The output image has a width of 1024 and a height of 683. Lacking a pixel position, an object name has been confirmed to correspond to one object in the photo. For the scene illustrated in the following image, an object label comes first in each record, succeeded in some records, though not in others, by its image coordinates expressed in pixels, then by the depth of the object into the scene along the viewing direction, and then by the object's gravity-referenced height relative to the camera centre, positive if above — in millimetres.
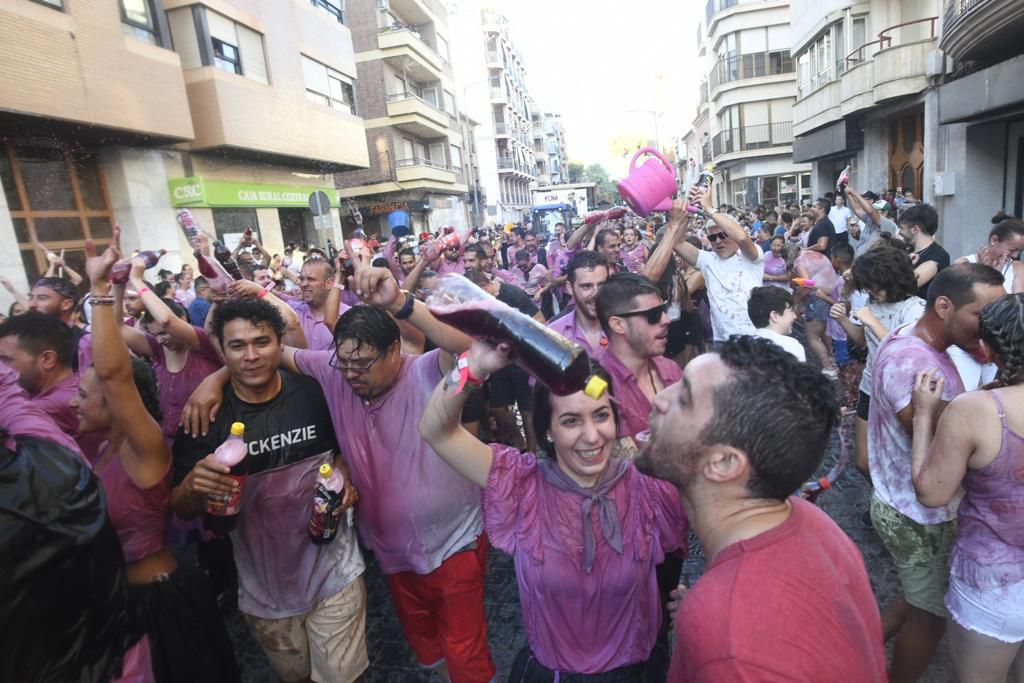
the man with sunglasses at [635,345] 2930 -658
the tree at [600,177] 84569 +8405
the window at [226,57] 13867 +4968
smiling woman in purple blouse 1902 -1020
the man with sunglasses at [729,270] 4832 -542
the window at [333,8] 18609 +8006
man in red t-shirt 1103 -724
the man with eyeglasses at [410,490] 2629 -1126
